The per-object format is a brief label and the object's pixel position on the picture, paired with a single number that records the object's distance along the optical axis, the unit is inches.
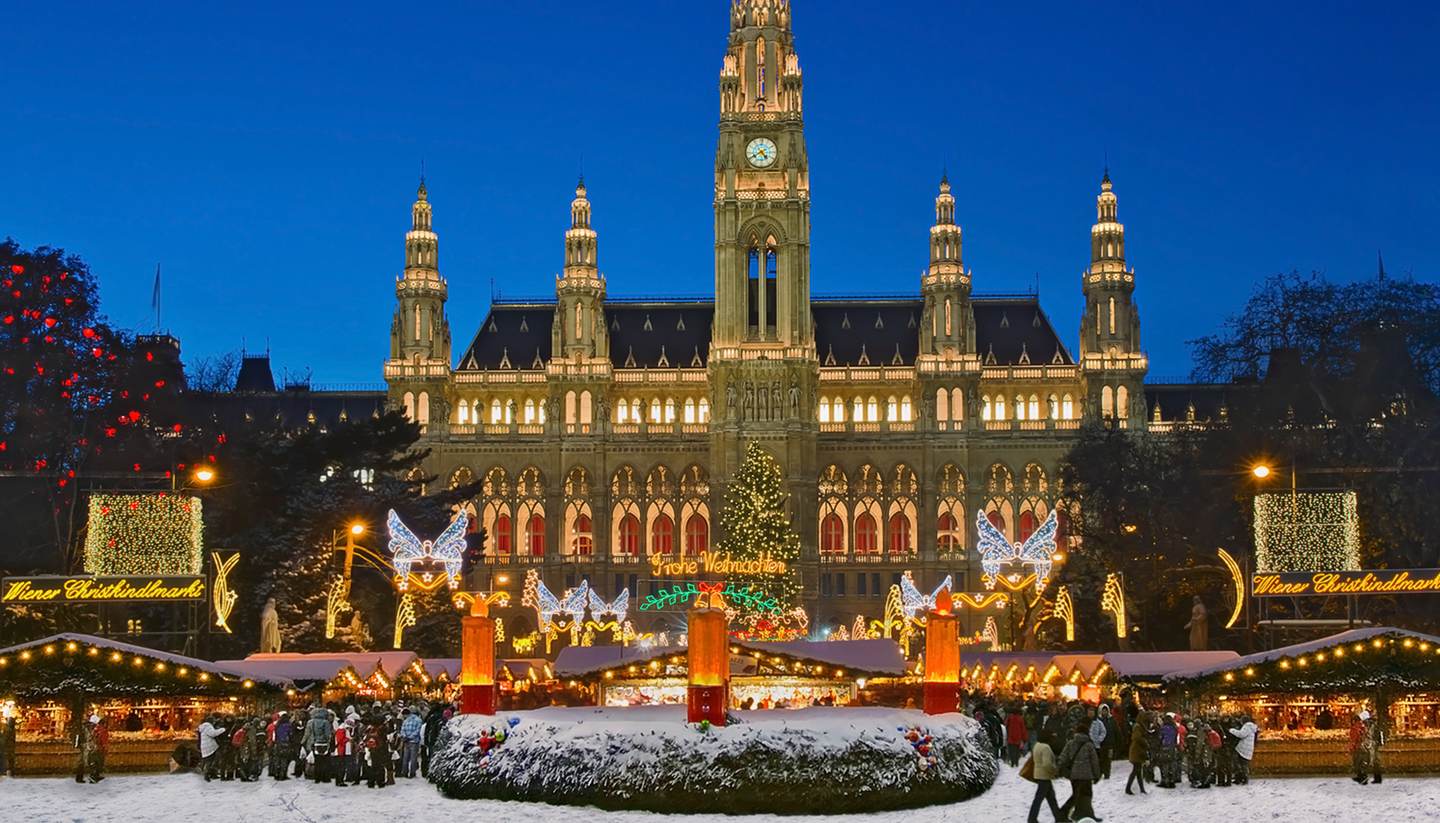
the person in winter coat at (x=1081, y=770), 1090.1
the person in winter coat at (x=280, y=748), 1547.7
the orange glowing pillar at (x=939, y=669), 1626.5
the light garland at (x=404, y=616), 2204.7
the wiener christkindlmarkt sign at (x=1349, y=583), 1674.5
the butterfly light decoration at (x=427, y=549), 2105.1
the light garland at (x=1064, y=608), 2662.4
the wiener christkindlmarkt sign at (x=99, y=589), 1726.1
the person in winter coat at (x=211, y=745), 1486.2
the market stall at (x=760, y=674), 2060.8
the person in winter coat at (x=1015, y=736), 1755.7
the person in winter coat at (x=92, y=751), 1487.5
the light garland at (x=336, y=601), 2070.6
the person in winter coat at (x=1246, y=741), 1406.3
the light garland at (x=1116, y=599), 2287.2
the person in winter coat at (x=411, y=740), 1568.7
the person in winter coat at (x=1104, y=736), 1459.2
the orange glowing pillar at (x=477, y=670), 1611.7
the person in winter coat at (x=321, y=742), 1505.9
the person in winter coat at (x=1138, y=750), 1378.0
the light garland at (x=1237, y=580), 1872.8
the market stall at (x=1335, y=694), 1466.5
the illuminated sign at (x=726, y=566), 2719.0
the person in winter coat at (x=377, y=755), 1453.0
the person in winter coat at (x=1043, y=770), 1099.3
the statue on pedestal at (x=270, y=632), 2169.0
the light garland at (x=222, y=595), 1939.0
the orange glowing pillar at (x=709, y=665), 1325.0
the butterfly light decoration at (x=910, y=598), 3206.2
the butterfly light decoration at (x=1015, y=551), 2370.8
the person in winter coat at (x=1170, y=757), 1421.0
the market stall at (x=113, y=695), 1531.7
